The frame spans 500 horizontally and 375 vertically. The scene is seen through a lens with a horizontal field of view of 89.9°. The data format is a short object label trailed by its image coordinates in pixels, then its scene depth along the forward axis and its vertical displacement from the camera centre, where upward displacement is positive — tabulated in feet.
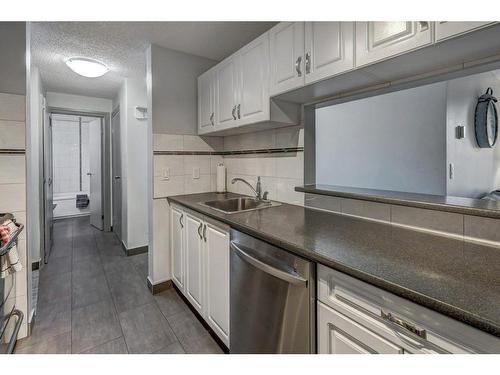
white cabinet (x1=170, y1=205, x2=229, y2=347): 4.92 -1.92
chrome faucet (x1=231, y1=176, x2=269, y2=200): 6.90 -0.34
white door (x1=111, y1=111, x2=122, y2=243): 11.56 +0.27
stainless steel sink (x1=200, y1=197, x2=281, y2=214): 6.64 -0.62
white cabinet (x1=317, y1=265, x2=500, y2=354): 2.02 -1.36
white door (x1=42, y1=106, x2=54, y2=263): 9.82 +0.11
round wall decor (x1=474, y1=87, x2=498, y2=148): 8.75 +2.14
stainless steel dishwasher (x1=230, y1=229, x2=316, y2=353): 3.21 -1.73
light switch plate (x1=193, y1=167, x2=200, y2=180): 8.11 +0.26
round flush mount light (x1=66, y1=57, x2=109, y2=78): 7.24 +3.43
